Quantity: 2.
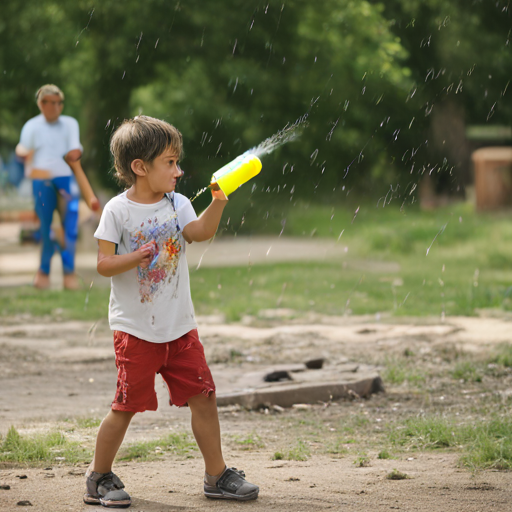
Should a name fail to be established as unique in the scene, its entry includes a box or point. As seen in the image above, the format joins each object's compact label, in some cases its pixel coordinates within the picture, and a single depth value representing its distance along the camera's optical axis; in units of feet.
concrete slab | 34.45
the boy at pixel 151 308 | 22.15
